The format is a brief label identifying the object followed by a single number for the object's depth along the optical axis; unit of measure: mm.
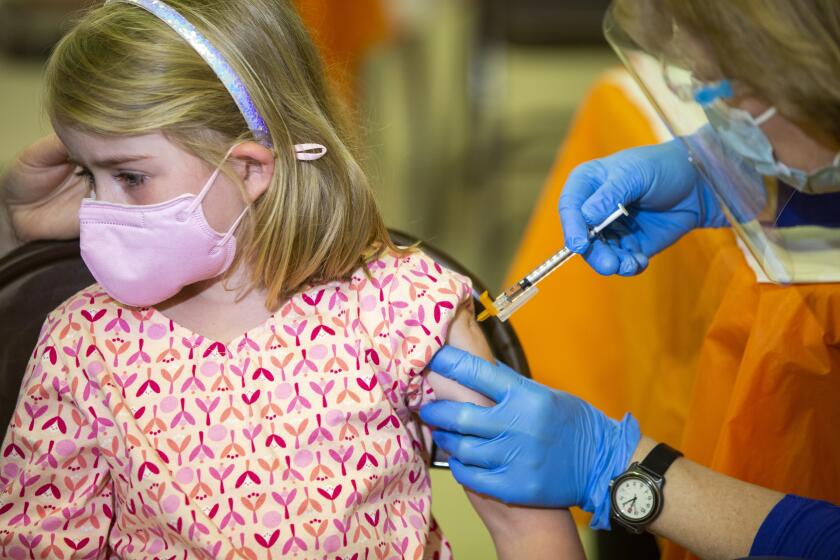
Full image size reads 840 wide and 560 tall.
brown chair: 1455
